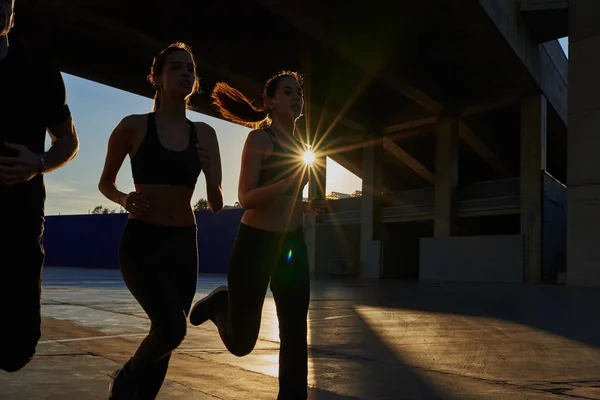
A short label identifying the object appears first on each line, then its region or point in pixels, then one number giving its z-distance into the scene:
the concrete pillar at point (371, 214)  32.69
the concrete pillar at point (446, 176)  29.34
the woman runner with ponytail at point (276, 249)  3.33
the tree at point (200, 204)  104.68
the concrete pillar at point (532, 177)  25.94
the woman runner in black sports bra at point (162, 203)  2.99
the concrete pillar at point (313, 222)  35.59
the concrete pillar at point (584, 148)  20.77
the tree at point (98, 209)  123.94
